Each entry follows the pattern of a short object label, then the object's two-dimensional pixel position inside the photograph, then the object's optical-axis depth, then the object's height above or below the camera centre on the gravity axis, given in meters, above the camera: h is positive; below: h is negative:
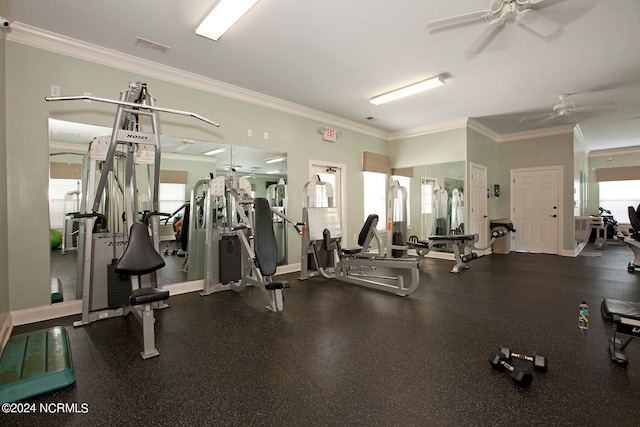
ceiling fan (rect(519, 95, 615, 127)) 4.70 +1.66
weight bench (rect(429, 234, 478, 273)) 4.99 -0.56
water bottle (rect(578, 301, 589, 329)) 2.58 -0.94
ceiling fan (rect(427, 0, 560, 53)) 2.29 +1.56
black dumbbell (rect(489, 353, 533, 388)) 1.77 -1.01
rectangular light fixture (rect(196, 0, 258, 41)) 2.49 +1.76
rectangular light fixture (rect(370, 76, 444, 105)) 4.09 +1.78
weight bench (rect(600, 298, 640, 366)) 1.91 -0.74
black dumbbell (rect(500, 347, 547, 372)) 1.96 -1.01
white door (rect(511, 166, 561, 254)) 6.73 +0.03
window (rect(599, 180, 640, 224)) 9.06 +0.41
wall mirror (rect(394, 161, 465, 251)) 6.16 +0.25
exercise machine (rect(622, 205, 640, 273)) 5.00 -0.55
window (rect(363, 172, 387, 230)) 6.54 +0.36
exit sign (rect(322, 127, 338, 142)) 5.53 +1.47
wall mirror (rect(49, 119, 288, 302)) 2.98 +0.44
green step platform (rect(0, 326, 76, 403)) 1.67 -0.95
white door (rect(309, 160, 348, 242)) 5.65 +0.60
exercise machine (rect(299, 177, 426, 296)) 4.25 -0.62
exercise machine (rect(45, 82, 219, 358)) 2.38 -0.10
